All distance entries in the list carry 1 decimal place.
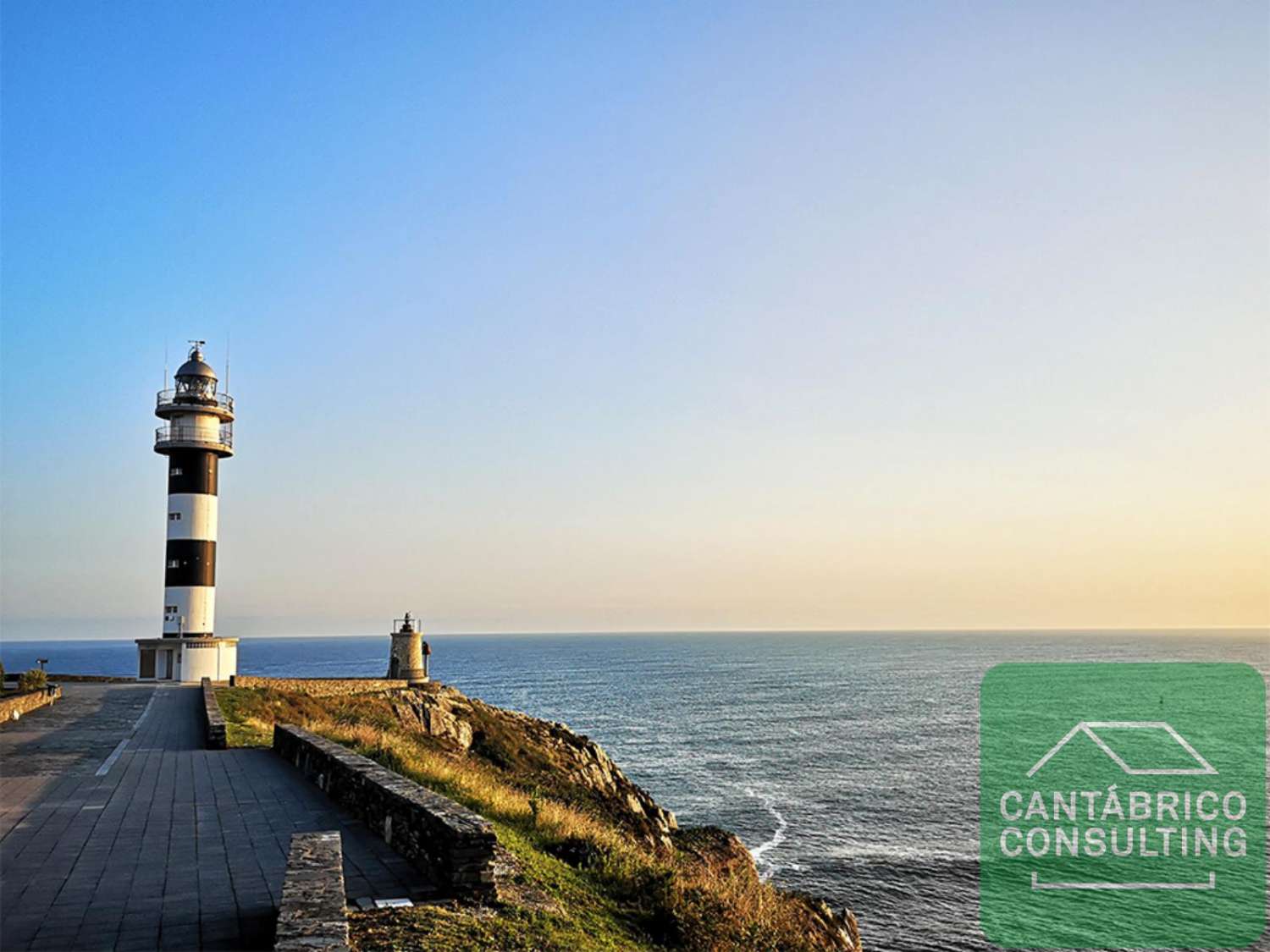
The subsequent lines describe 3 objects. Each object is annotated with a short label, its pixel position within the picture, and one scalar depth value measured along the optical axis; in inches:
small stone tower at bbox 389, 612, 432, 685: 1964.8
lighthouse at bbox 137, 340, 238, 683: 1619.1
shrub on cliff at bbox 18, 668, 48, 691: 1270.9
